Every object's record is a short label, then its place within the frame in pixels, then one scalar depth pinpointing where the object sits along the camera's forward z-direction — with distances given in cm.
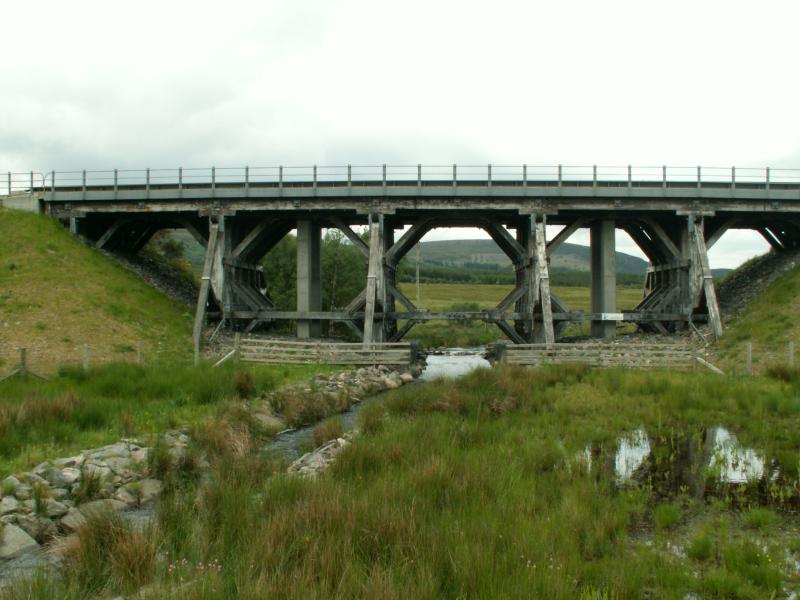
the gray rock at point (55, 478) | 804
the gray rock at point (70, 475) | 813
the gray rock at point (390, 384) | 1945
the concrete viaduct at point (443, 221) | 2506
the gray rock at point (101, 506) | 624
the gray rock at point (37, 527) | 689
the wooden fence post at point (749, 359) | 1783
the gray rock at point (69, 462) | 864
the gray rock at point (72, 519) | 677
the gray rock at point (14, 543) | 638
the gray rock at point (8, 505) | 717
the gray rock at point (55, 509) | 733
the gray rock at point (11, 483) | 765
